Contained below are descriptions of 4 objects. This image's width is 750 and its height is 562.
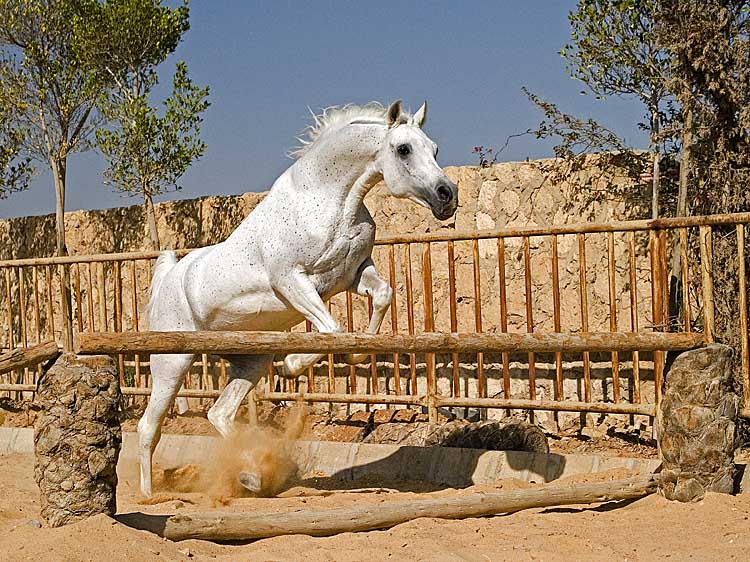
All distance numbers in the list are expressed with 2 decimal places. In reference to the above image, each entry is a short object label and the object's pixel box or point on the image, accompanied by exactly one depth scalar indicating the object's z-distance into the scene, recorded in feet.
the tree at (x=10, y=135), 37.24
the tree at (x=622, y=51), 24.48
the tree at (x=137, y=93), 35.01
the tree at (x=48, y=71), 37.11
